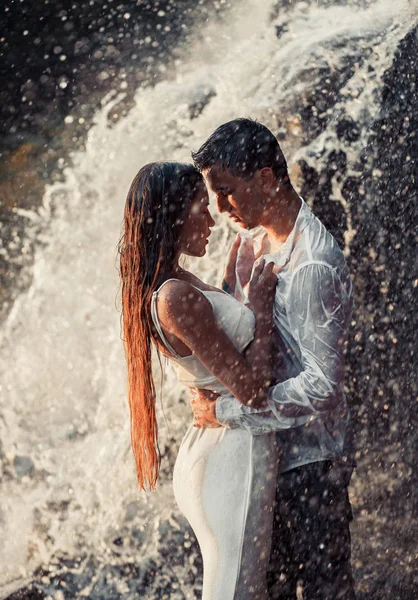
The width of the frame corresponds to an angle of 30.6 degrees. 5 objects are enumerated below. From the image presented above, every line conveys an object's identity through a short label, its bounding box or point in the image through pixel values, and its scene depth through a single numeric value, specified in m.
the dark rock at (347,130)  4.23
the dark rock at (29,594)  4.31
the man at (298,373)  2.39
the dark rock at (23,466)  5.02
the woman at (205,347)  2.30
